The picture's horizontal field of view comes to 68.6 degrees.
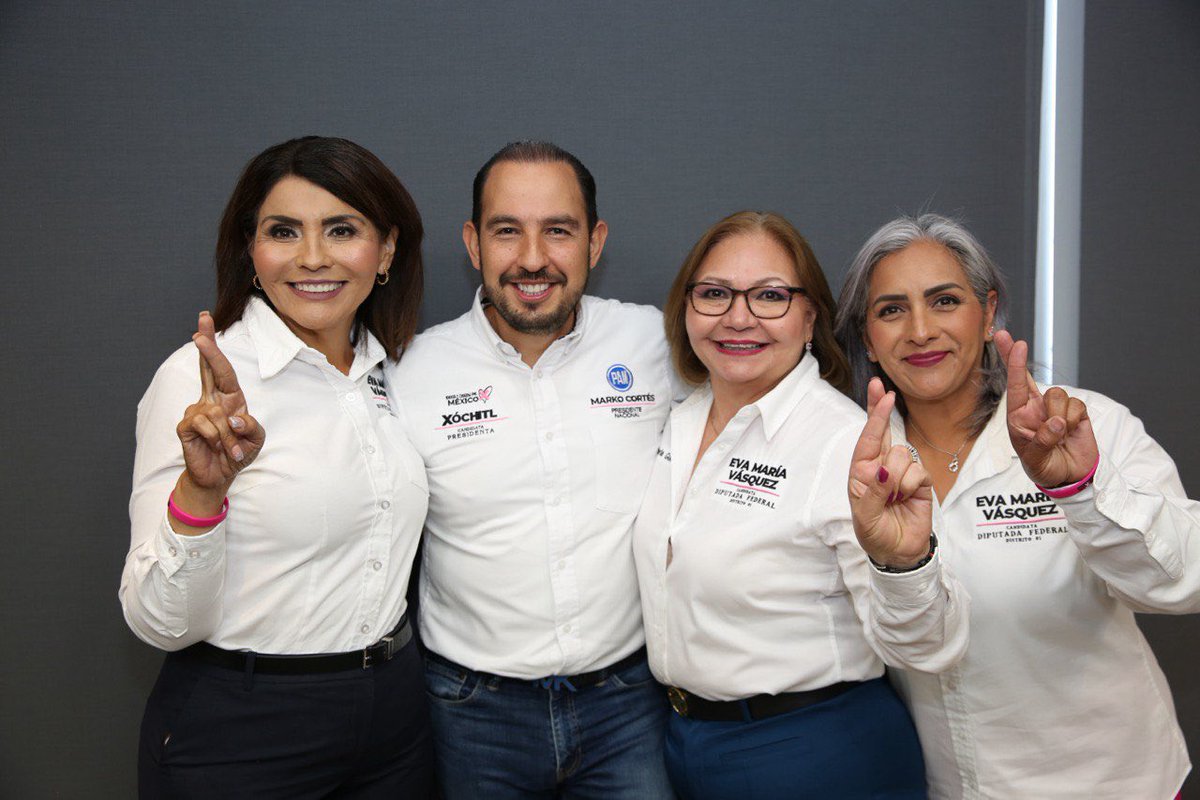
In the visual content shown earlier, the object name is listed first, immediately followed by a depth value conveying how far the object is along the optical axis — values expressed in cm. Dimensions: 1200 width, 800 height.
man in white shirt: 210
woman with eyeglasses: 183
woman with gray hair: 184
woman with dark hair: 170
